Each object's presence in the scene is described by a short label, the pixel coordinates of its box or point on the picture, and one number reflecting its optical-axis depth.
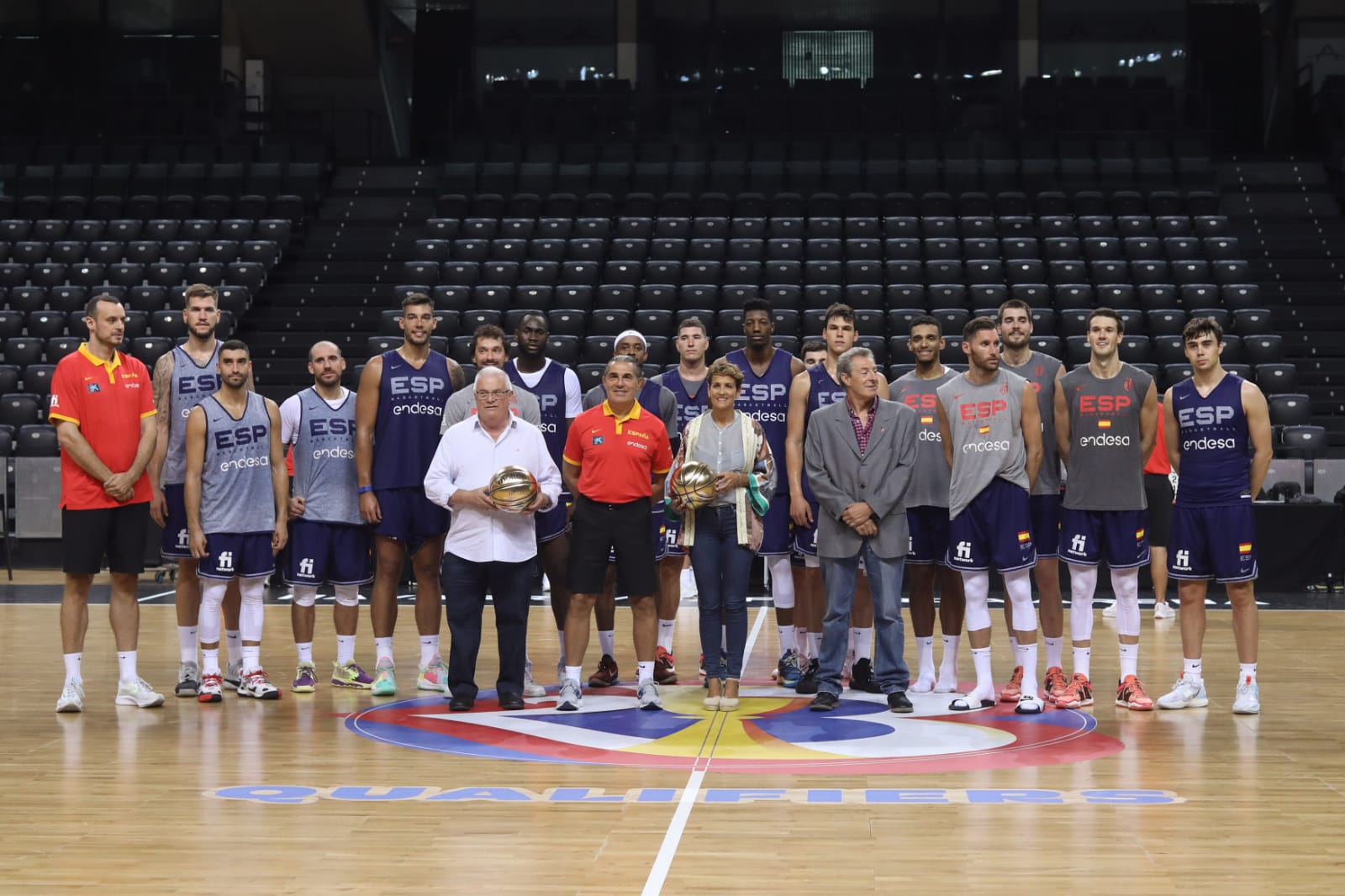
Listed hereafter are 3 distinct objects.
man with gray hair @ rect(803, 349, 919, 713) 6.95
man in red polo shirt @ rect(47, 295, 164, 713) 7.02
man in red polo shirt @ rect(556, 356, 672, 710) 6.96
